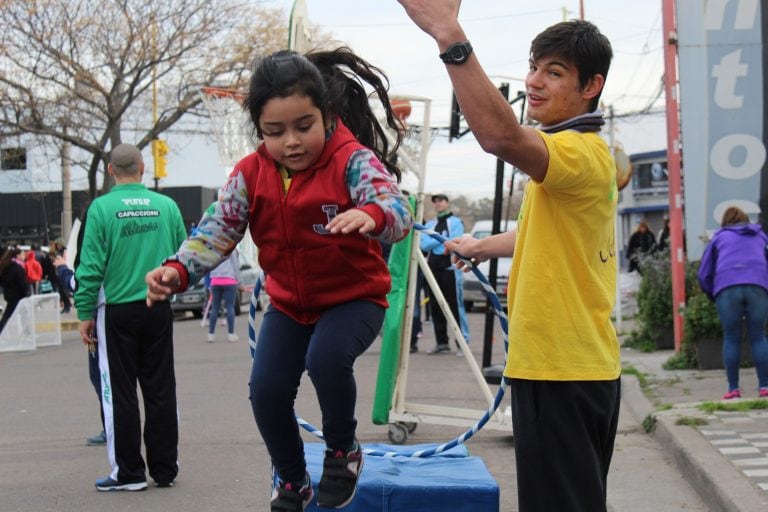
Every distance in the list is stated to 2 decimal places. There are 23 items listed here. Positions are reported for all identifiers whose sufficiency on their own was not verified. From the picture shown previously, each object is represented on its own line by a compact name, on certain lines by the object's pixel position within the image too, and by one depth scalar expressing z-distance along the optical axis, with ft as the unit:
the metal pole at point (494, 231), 33.45
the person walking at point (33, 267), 104.17
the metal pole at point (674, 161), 39.91
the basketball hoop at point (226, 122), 82.99
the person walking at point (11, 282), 61.26
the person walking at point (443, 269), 51.11
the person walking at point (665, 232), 87.30
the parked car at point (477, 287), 77.97
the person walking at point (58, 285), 96.86
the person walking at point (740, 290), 32.32
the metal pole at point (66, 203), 134.21
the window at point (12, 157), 109.81
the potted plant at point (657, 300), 45.01
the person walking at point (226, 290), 59.00
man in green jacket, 22.56
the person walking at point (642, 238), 104.94
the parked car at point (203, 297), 83.92
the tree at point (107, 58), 92.79
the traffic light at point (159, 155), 109.40
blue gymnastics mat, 14.94
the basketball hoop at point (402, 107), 29.84
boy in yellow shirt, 11.20
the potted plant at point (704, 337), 38.63
